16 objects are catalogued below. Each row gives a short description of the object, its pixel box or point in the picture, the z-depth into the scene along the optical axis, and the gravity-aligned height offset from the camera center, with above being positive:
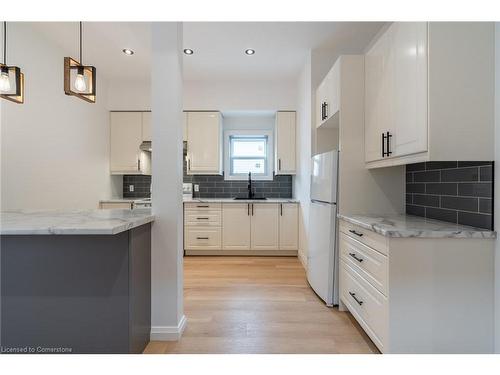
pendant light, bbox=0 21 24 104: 1.82 +0.69
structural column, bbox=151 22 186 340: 1.86 +0.04
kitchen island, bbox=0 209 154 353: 1.51 -0.59
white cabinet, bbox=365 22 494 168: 1.51 +0.54
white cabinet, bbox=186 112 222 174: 4.23 +0.69
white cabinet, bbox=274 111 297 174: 4.18 +0.64
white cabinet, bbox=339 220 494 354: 1.49 -0.59
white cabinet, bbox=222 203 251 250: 4.05 -0.68
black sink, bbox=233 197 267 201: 4.27 -0.20
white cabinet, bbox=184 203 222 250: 4.05 -0.61
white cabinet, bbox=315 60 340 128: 2.41 +0.85
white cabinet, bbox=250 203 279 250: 4.03 -0.60
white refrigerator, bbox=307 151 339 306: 2.40 -0.41
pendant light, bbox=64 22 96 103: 1.84 +0.74
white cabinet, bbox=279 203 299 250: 4.02 -0.60
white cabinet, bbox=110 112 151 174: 4.28 +0.72
